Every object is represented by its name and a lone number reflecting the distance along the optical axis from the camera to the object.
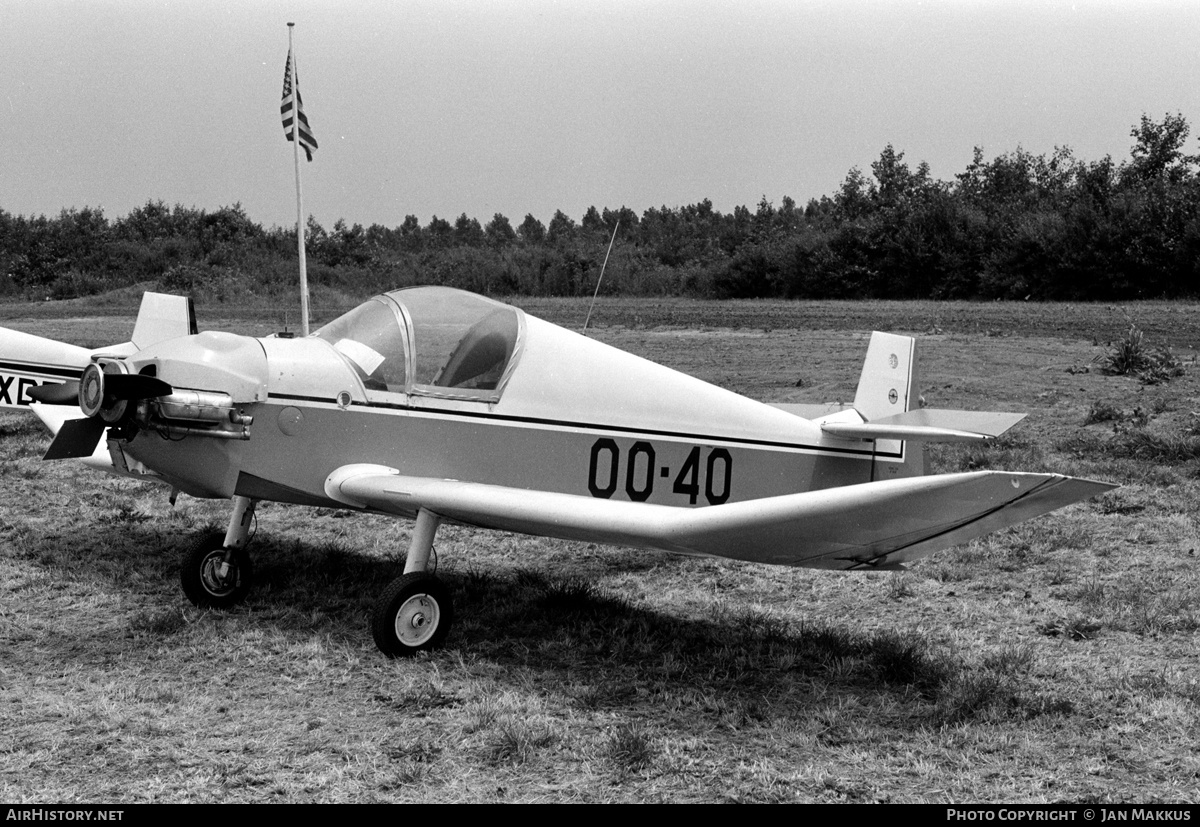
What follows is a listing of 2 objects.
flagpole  15.10
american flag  15.59
